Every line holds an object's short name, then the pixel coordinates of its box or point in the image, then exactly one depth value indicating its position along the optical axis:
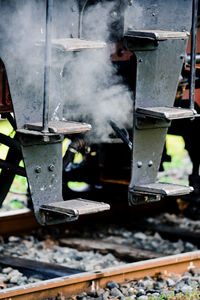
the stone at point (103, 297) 8.94
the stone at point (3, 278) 9.93
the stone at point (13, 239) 12.44
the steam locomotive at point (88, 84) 7.82
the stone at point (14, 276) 9.86
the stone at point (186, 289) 9.28
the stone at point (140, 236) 13.29
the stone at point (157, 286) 9.59
